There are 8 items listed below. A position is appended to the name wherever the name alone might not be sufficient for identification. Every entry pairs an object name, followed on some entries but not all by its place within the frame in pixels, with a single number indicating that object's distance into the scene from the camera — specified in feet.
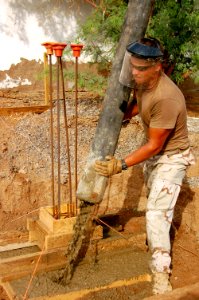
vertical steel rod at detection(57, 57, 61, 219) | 12.71
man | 11.10
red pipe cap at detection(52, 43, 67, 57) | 11.70
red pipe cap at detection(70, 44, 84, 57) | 12.33
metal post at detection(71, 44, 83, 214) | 12.34
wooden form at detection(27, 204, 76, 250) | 12.80
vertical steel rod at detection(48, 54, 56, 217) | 12.57
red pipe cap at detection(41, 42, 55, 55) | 11.89
